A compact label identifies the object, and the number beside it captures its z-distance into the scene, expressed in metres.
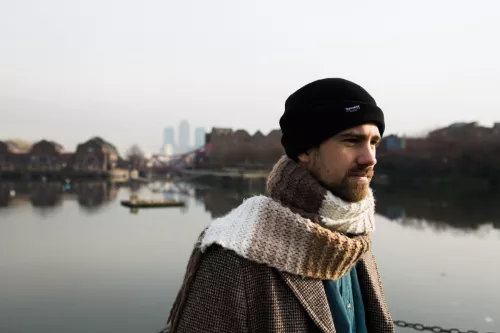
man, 1.12
